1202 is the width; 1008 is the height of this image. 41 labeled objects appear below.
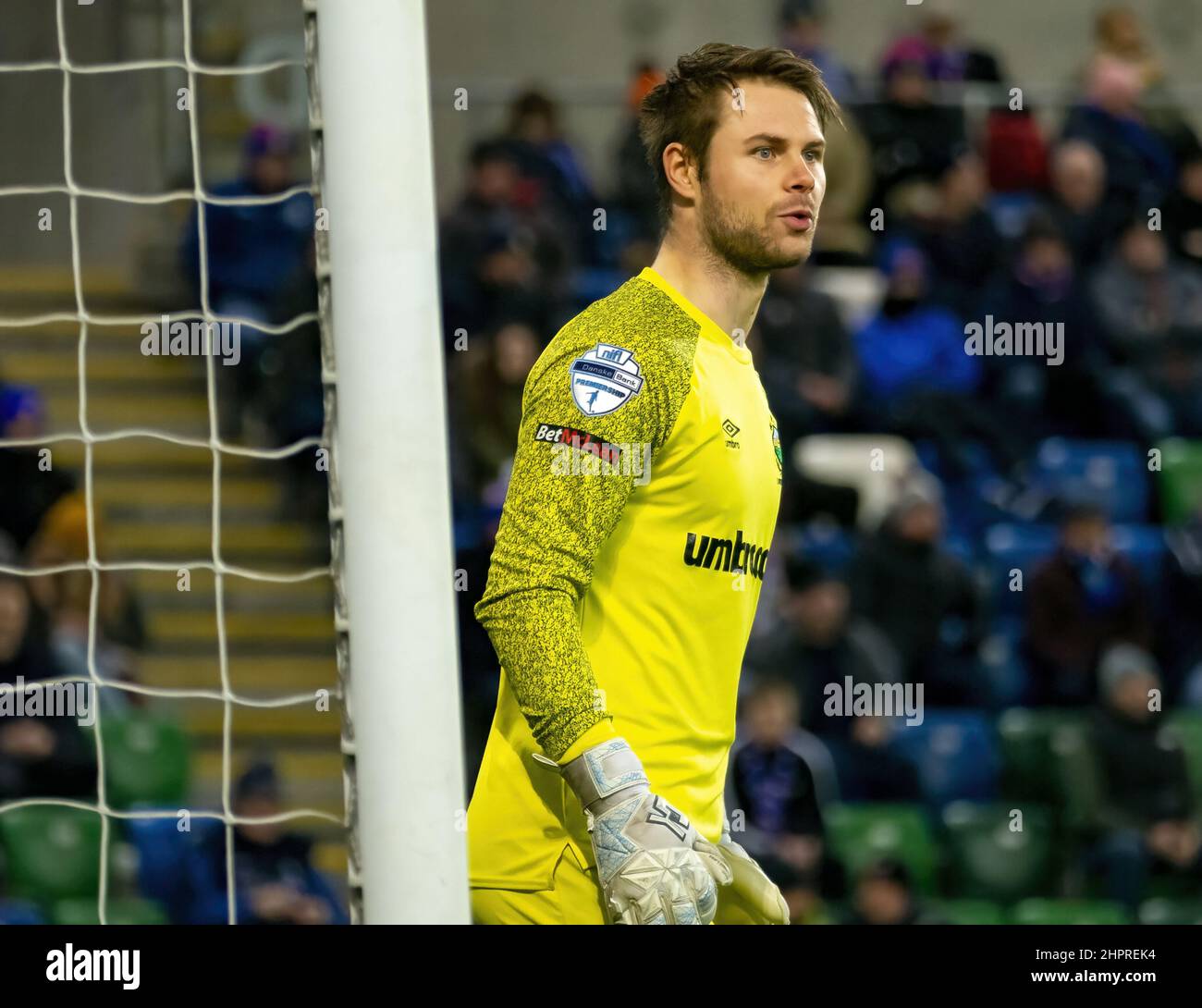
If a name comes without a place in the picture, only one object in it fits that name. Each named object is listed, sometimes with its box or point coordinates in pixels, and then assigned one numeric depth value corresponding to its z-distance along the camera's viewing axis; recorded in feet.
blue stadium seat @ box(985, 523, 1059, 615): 37.83
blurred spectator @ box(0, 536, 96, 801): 32.60
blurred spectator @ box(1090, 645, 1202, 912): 34.76
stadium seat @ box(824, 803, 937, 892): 34.19
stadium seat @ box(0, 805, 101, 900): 33.83
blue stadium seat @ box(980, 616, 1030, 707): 37.29
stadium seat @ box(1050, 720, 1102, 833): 35.35
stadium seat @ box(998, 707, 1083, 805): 35.81
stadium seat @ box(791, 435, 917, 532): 39.42
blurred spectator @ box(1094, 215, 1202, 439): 41.81
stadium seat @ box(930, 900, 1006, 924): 34.30
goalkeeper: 13.67
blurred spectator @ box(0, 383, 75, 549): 36.47
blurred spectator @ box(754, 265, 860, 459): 39.06
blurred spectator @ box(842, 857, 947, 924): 32.99
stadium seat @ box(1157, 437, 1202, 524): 40.93
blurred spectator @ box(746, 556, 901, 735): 34.99
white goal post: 14.21
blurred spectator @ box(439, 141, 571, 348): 39.40
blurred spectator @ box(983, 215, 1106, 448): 41.01
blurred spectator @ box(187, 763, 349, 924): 30.55
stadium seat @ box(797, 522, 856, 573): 36.96
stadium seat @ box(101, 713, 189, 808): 35.01
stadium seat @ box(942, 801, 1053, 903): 35.40
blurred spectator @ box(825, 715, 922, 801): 35.17
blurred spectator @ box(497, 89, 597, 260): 42.73
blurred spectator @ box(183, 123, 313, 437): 40.83
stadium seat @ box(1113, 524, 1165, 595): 38.45
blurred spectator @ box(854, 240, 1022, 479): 40.11
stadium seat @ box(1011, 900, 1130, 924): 34.27
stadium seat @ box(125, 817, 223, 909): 32.68
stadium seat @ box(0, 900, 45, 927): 32.48
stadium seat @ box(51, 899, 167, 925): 32.14
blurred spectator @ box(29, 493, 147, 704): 34.71
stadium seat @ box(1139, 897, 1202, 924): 34.06
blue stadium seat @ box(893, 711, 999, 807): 36.35
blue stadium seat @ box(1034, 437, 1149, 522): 40.27
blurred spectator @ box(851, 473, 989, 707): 36.73
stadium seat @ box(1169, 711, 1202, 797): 35.78
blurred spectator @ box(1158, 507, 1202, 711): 37.32
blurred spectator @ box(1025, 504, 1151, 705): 37.19
